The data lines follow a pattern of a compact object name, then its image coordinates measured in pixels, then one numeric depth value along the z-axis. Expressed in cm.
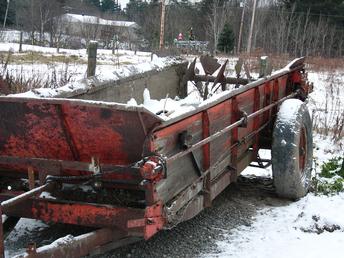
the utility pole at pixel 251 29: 3242
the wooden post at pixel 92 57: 653
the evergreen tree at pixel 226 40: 3891
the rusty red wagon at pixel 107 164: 313
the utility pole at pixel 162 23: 2051
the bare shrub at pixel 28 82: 863
